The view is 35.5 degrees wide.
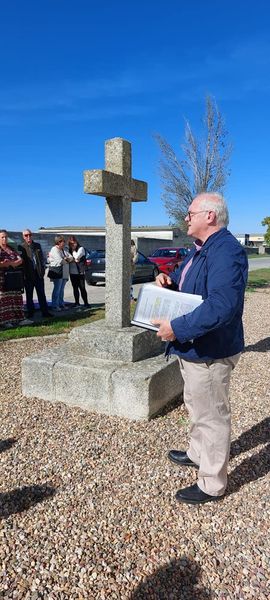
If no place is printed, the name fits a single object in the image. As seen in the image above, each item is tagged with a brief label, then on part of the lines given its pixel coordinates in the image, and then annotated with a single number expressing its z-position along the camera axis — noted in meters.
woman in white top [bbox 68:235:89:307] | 9.62
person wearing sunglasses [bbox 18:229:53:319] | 8.19
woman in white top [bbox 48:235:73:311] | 9.20
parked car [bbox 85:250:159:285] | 15.80
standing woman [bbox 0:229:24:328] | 7.31
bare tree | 13.89
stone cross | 4.12
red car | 18.97
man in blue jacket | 2.21
